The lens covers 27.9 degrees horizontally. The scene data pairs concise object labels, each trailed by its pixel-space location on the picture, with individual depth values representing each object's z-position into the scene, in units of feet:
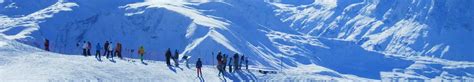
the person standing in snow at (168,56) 354.04
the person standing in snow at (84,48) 364.17
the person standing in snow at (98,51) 347.50
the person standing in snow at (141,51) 358.04
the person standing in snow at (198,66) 330.30
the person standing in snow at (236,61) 359.25
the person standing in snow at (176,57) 361.84
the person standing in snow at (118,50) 356.52
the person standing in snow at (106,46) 353.10
